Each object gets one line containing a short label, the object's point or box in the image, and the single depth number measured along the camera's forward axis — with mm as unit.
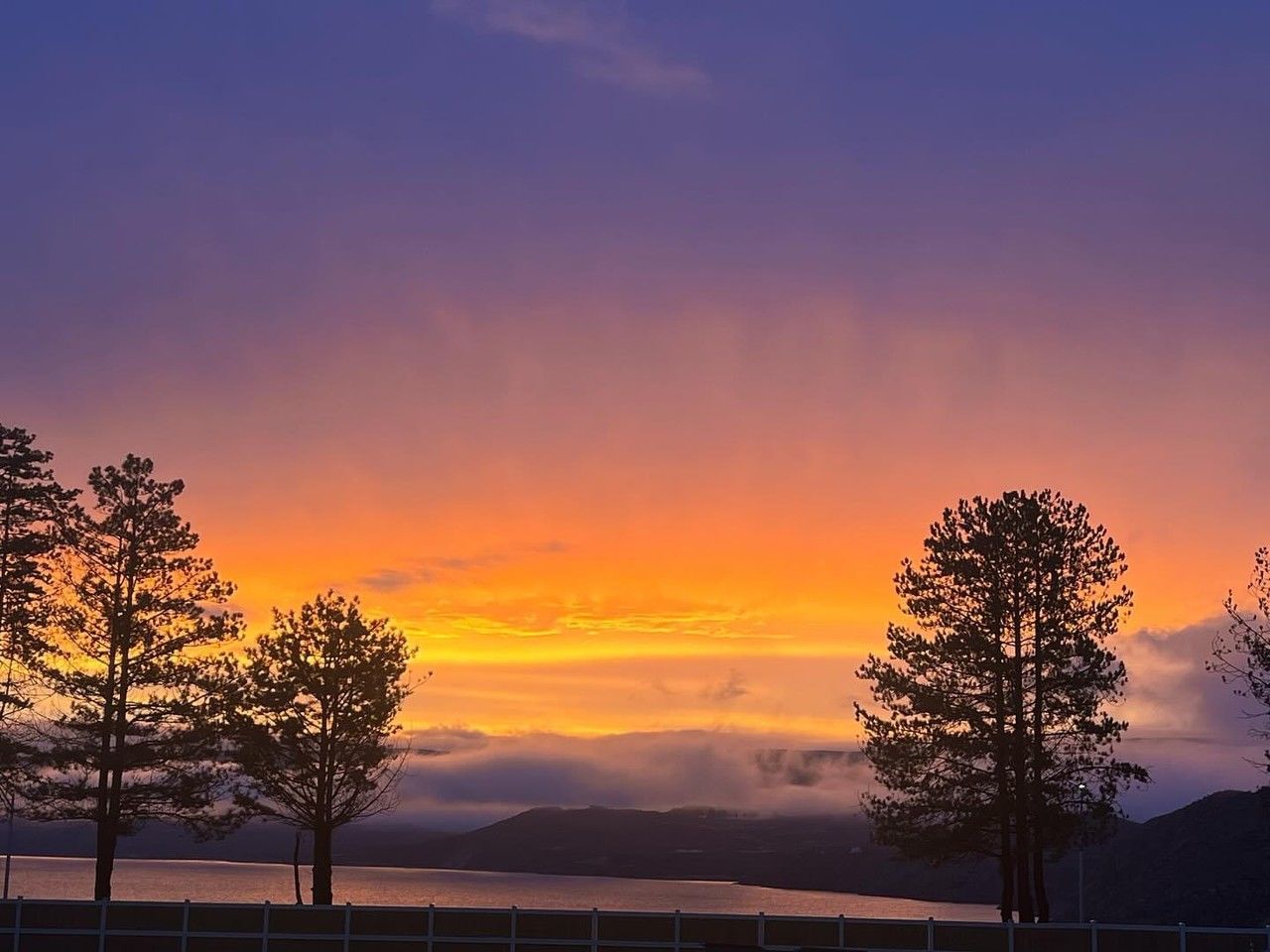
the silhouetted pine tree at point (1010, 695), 56656
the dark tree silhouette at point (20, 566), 56094
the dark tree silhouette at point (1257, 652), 49031
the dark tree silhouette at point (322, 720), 61812
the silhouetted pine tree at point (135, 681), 56406
